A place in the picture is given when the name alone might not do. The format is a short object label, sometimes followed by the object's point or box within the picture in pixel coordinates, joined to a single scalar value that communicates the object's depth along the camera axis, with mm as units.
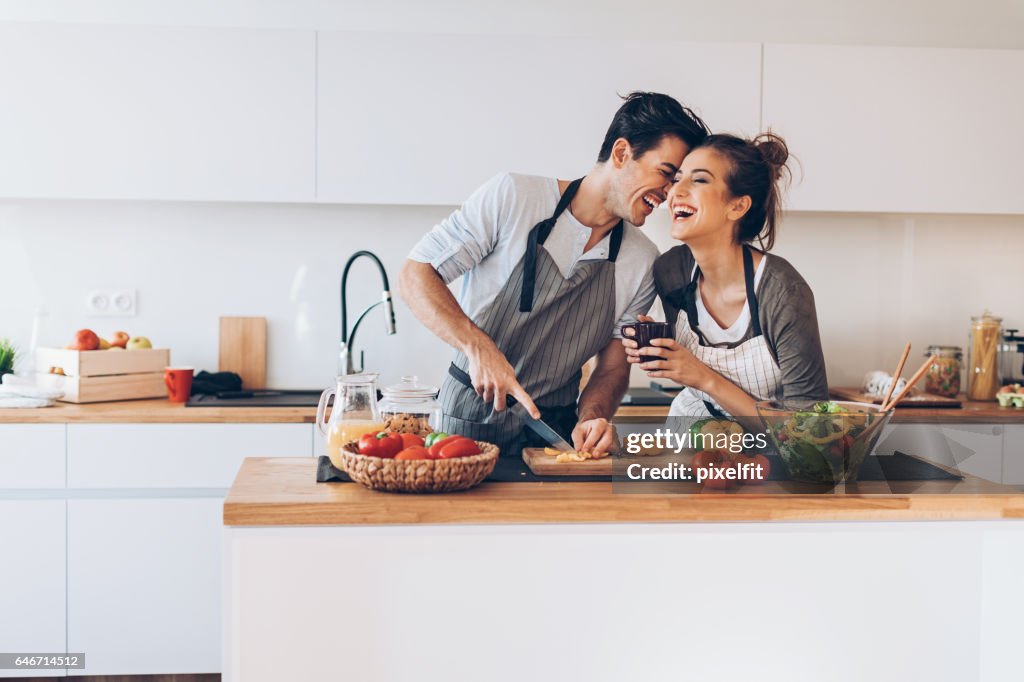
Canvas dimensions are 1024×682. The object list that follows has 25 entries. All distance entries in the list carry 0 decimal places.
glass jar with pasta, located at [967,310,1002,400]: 3482
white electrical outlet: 3490
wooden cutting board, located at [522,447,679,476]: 1909
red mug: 3129
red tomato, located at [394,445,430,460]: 1678
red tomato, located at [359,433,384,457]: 1707
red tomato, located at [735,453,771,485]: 1791
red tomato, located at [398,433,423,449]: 1746
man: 2381
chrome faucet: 3117
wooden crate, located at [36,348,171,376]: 3090
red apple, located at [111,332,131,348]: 3270
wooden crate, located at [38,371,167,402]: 3096
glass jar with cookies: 1889
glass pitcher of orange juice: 1848
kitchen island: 1620
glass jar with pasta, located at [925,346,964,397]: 3428
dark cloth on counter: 3299
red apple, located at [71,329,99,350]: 3131
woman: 2285
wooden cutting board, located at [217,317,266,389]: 3521
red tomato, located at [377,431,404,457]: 1713
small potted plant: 3232
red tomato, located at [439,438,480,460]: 1687
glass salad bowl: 1716
